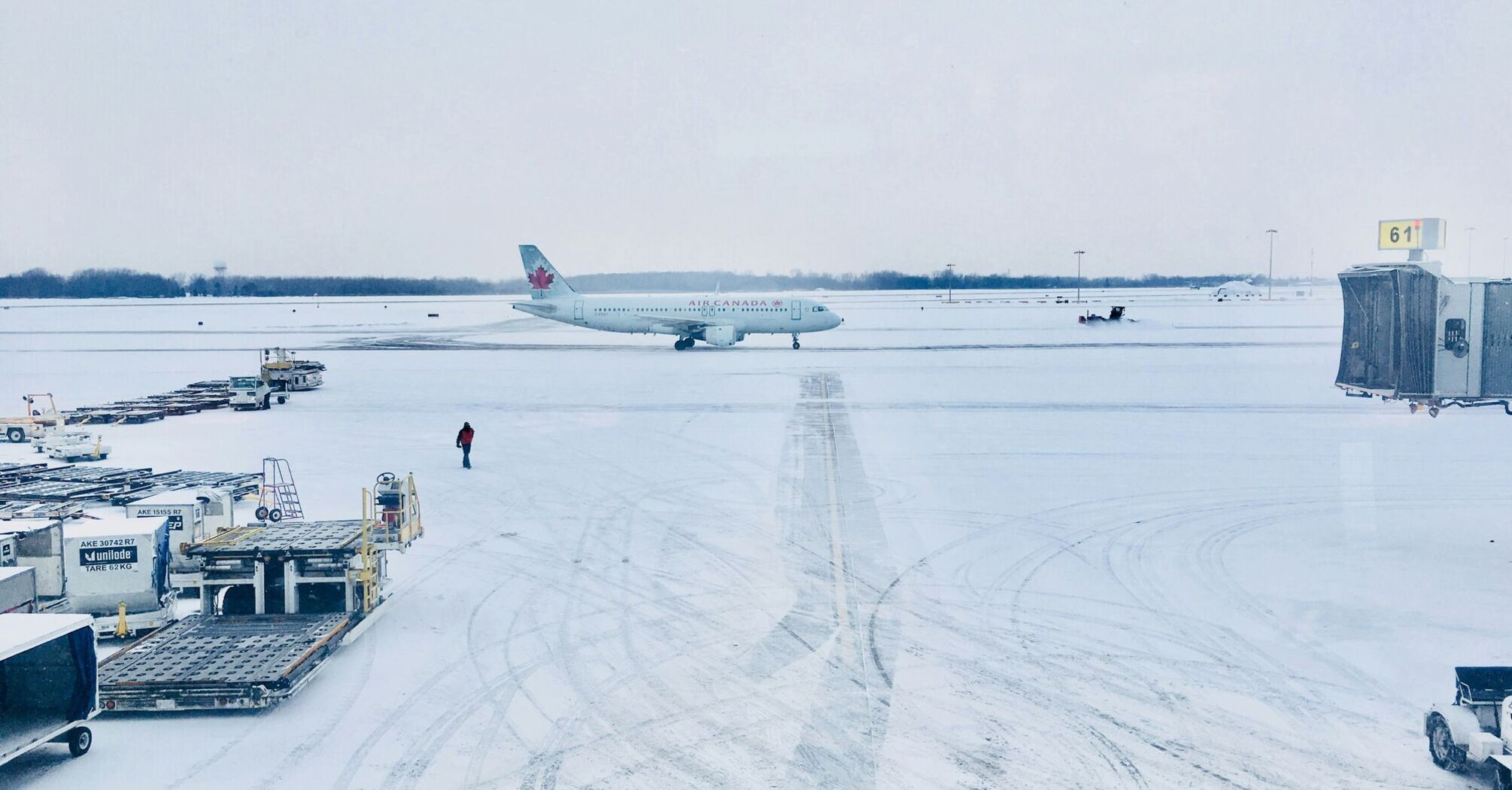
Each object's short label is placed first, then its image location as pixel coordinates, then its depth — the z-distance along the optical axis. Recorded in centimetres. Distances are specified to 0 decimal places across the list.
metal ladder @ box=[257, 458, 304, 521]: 2098
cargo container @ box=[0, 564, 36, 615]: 1241
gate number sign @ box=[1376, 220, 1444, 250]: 1828
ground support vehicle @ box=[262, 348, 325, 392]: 4262
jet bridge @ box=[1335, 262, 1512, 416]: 1912
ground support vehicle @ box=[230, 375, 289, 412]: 4022
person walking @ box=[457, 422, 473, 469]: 2648
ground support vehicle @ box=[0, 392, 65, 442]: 3341
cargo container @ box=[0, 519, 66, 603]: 1409
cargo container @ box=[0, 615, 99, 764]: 1030
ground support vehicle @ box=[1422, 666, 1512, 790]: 955
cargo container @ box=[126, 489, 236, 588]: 1641
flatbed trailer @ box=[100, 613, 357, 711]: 1161
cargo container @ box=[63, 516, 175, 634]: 1420
